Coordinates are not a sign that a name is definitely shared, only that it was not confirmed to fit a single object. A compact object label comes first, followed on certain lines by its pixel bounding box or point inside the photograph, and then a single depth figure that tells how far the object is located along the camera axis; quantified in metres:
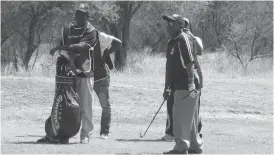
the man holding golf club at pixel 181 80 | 15.74
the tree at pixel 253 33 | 59.81
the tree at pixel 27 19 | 49.30
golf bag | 17.42
